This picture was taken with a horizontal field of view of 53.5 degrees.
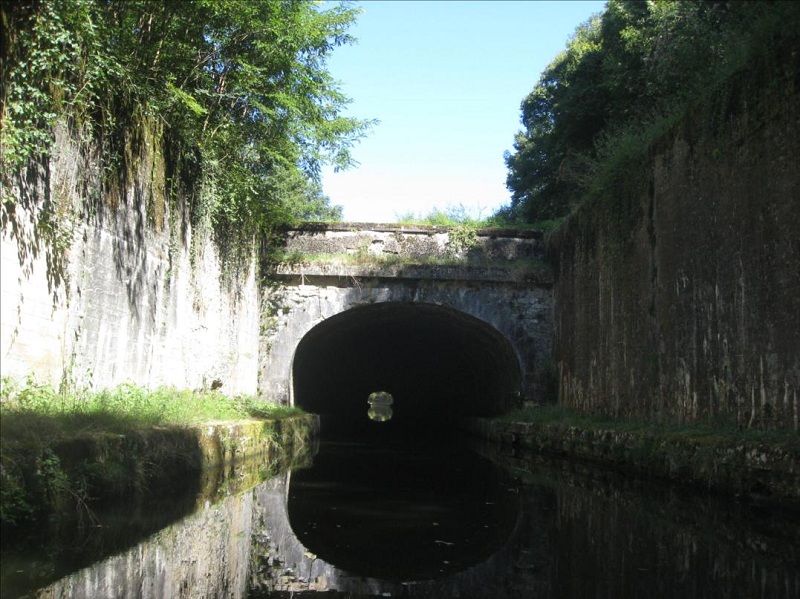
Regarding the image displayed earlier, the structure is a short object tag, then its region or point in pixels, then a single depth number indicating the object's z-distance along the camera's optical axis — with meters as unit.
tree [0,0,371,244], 6.80
